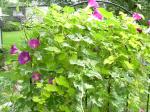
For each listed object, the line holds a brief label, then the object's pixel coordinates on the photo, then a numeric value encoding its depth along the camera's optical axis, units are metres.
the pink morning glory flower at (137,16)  2.14
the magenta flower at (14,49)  1.87
